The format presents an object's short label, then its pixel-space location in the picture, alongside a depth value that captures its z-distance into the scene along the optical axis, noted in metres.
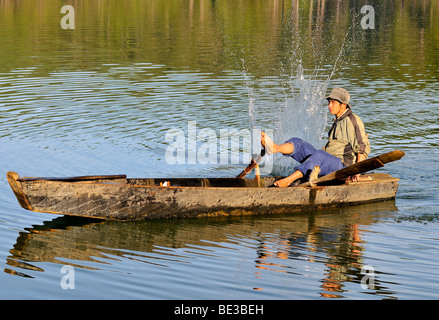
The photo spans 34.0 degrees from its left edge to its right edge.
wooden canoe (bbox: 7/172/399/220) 10.12
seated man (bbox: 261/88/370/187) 11.27
